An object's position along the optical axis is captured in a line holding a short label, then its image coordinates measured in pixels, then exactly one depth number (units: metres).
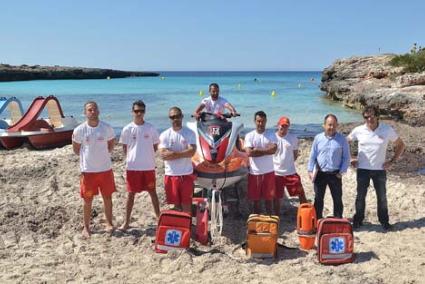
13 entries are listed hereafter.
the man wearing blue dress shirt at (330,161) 6.11
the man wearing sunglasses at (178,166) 6.09
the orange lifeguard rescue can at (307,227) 5.80
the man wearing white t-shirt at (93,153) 5.96
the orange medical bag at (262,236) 5.49
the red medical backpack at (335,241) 5.38
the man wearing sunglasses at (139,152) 6.15
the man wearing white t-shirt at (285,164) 6.65
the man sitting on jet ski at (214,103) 8.61
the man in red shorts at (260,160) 6.34
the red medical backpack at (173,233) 5.60
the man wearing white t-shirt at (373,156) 6.21
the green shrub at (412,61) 27.94
